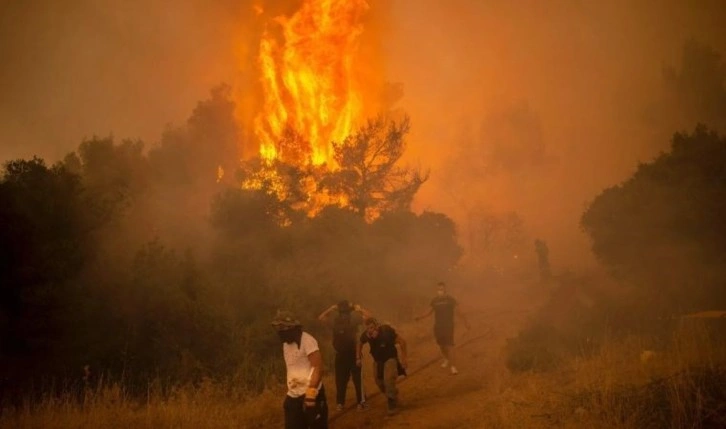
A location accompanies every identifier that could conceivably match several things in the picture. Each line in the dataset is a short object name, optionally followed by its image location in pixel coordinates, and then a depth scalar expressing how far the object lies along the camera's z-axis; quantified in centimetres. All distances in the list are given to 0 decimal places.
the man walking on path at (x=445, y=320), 1298
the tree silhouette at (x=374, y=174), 3478
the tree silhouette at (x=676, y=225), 1804
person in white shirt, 626
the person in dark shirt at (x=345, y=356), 998
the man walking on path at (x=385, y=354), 967
